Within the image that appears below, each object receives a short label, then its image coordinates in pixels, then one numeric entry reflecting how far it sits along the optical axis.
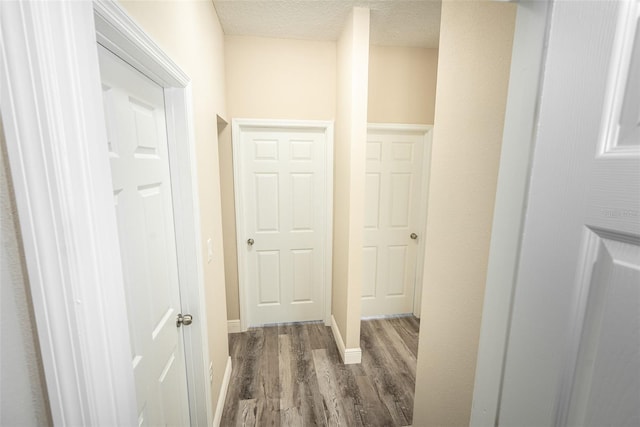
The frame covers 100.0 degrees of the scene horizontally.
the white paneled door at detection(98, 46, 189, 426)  0.81
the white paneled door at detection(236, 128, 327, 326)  2.54
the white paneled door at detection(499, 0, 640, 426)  0.39
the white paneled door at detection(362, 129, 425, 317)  2.71
